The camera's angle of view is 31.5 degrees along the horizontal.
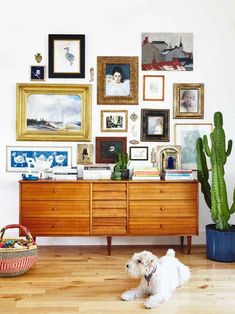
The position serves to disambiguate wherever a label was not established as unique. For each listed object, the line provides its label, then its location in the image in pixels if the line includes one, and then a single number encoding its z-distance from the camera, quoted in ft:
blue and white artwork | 15.47
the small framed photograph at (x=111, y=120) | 15.64
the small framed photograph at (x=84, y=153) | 15.60
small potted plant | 14.62
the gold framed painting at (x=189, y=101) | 15.70
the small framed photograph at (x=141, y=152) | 15.70
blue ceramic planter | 13.46
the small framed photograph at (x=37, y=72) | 15.44
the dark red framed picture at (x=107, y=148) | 15.62
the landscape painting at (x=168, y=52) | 15.61
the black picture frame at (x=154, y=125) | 15.71
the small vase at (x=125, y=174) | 14.90
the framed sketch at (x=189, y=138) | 15.71
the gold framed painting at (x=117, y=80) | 15.55
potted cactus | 13.47
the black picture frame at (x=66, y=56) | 15.44
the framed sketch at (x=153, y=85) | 15.66
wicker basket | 11.68
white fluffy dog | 9.76
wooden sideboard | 14.05
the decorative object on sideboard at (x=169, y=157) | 15.47
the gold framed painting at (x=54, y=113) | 15.46
